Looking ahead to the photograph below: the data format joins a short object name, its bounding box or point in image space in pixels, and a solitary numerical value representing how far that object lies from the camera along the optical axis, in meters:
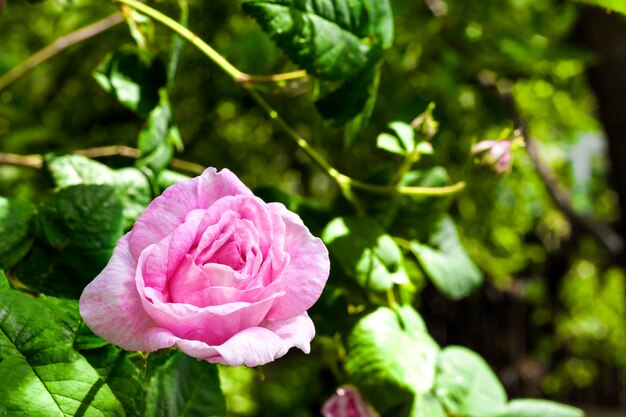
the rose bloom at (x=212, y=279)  0.34
